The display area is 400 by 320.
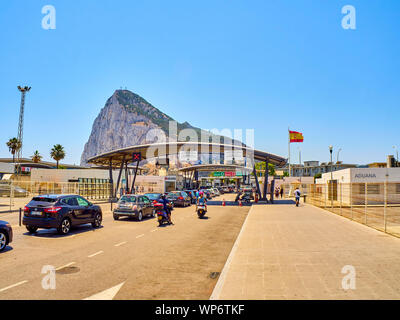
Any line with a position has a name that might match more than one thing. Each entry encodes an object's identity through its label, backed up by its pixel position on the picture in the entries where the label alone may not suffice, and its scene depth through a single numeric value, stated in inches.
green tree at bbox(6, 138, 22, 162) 2787.9
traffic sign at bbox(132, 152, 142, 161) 1528.1
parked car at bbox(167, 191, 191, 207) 1168.9
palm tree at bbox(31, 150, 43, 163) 3108.3
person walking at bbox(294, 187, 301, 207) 1163.4
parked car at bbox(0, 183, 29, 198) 1479.2
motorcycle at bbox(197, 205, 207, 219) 772.0
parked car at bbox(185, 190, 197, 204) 1361.5
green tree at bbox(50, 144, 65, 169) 2849.4
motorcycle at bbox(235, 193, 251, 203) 1439.7
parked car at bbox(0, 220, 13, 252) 351.3
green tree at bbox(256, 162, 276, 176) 4553.4
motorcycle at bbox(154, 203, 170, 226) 617.0
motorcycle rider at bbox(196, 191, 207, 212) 778.2
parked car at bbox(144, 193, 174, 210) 898.9
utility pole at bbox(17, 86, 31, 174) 2677.2
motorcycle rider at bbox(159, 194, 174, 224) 626.3
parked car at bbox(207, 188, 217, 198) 2133.9
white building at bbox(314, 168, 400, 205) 1127.6
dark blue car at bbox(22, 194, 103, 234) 463.2
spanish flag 2167.8
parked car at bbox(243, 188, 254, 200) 1453.0
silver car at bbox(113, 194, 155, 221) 678.5
